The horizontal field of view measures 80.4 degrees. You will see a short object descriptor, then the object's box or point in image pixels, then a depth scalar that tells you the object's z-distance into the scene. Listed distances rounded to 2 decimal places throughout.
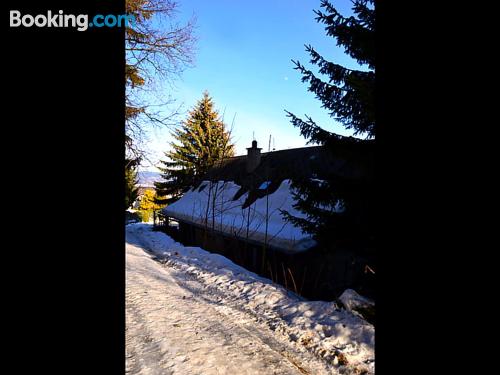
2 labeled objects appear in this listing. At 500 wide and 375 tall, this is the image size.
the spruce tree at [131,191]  34.67
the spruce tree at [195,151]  28.81
